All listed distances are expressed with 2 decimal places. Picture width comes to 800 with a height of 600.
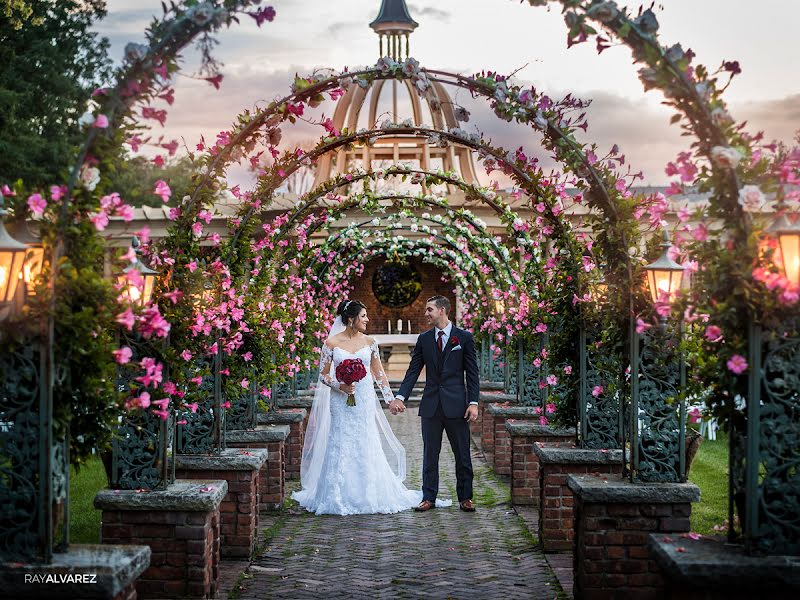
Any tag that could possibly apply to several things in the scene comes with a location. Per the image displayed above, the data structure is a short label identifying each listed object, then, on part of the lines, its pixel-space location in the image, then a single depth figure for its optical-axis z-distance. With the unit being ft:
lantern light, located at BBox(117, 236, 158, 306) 22.11
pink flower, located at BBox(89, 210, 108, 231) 15.75
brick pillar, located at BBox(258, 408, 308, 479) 43.78
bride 34.99
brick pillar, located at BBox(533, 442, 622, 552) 27.27
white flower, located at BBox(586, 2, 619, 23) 16.35
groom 34.37
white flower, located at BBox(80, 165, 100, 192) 16.01
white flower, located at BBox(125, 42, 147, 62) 16.31
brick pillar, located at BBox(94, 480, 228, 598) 21.07
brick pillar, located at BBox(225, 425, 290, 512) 33.19
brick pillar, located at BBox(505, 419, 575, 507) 35.04
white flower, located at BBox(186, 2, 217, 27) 16.43
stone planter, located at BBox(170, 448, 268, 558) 26.63
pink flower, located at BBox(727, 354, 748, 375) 15.53
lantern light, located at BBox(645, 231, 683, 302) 22.21
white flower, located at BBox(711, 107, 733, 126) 16.14
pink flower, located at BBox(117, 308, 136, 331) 16.05
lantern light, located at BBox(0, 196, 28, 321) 15.10
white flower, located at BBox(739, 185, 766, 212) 15.35
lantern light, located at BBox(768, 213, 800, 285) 15.20
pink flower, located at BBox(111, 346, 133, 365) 16.11
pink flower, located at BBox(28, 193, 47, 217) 15.37
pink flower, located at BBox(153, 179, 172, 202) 17.37
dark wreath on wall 99.66
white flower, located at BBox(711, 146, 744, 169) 15.55
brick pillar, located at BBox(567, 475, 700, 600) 21.07
